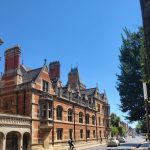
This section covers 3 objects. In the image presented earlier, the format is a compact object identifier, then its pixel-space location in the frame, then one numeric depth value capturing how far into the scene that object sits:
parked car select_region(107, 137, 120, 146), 29.80
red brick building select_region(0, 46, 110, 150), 18.84
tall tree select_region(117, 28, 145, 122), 19.74
